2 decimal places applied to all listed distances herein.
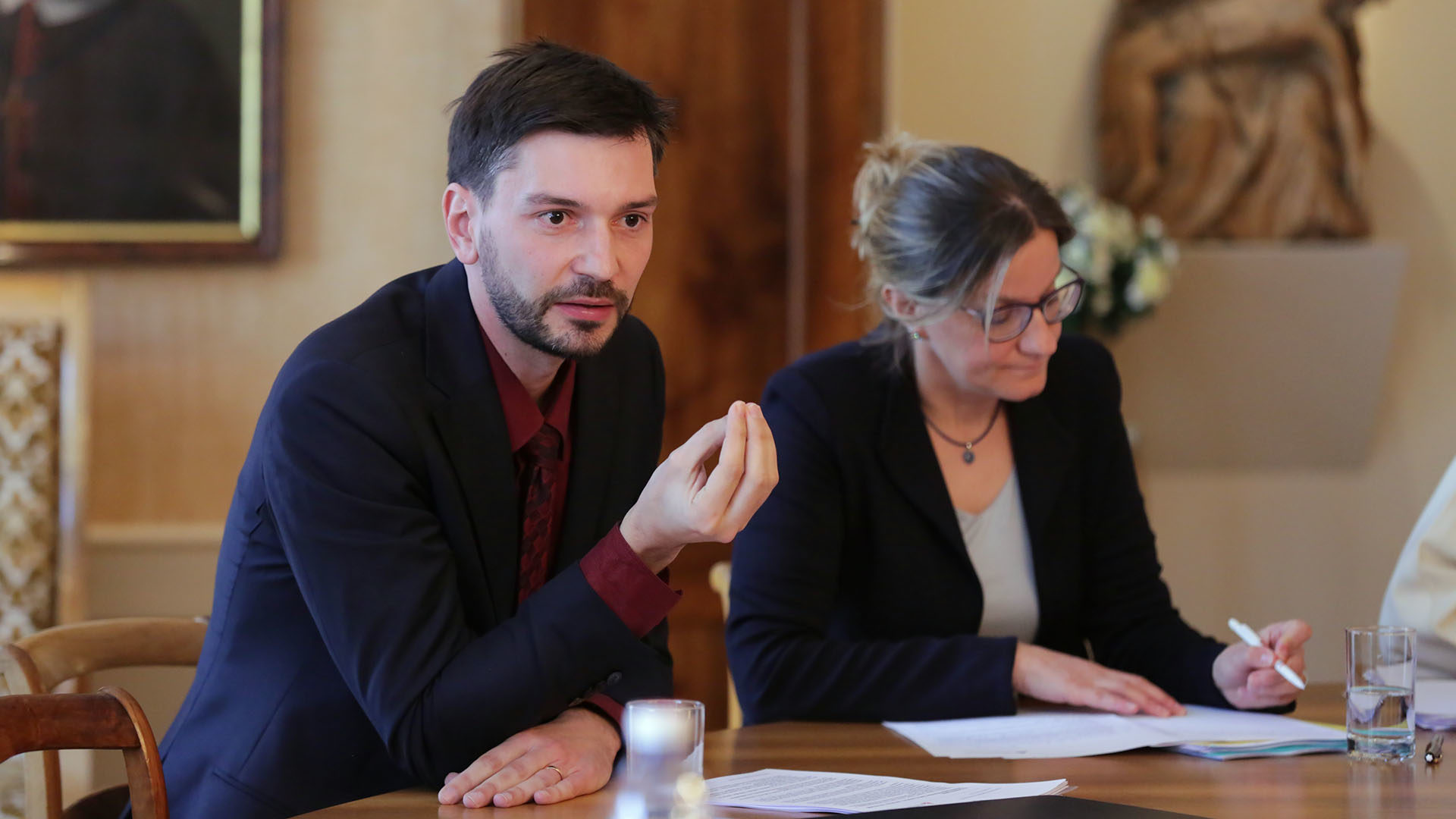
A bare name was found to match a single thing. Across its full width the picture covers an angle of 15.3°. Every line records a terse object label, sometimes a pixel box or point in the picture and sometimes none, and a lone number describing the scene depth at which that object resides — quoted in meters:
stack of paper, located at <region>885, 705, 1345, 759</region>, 4.55
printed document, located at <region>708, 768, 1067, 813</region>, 4.32
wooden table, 4.35
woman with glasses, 4.87
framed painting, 6.39
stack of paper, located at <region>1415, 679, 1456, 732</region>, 4.63
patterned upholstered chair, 5.95
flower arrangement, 7.29
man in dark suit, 4.41
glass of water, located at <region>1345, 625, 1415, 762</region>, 4.51
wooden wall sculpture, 7.80
